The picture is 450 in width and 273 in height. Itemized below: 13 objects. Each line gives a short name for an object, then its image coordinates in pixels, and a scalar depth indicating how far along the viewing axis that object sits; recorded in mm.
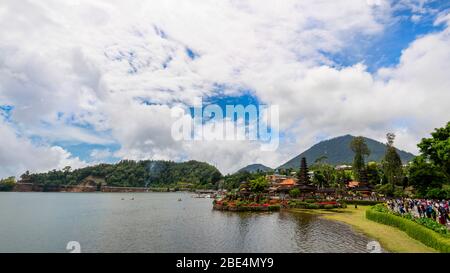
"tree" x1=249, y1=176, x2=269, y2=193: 71062
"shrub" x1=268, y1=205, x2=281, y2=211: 52519
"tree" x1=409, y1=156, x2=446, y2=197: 54875
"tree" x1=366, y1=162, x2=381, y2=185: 88350
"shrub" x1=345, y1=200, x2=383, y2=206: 58222
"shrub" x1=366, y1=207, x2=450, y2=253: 18109
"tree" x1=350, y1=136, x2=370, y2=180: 79438
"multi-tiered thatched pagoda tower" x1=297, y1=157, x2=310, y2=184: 70125
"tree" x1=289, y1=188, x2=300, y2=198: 66588
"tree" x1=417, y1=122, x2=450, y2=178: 44031
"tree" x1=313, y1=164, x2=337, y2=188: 87750
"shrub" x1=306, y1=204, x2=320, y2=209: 54531
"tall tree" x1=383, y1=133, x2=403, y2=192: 70262
